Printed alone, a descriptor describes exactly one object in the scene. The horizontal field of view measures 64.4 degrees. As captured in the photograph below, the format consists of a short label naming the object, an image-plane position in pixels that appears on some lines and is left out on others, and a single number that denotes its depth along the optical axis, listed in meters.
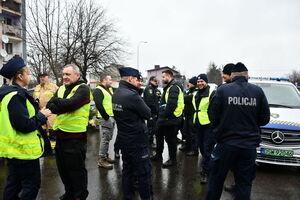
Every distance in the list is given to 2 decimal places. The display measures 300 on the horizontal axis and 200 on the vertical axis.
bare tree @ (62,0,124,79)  18.59
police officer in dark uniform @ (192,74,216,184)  4.61
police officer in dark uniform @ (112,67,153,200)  3.25
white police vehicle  4.73
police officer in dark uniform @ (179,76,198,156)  6.52
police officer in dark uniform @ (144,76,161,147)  6.84
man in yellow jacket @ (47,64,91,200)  3.35
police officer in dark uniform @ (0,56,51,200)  2.64
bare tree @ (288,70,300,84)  73.38
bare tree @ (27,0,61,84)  15.06
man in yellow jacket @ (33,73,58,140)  6.43
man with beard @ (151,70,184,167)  5.17
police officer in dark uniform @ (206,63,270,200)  2.99
